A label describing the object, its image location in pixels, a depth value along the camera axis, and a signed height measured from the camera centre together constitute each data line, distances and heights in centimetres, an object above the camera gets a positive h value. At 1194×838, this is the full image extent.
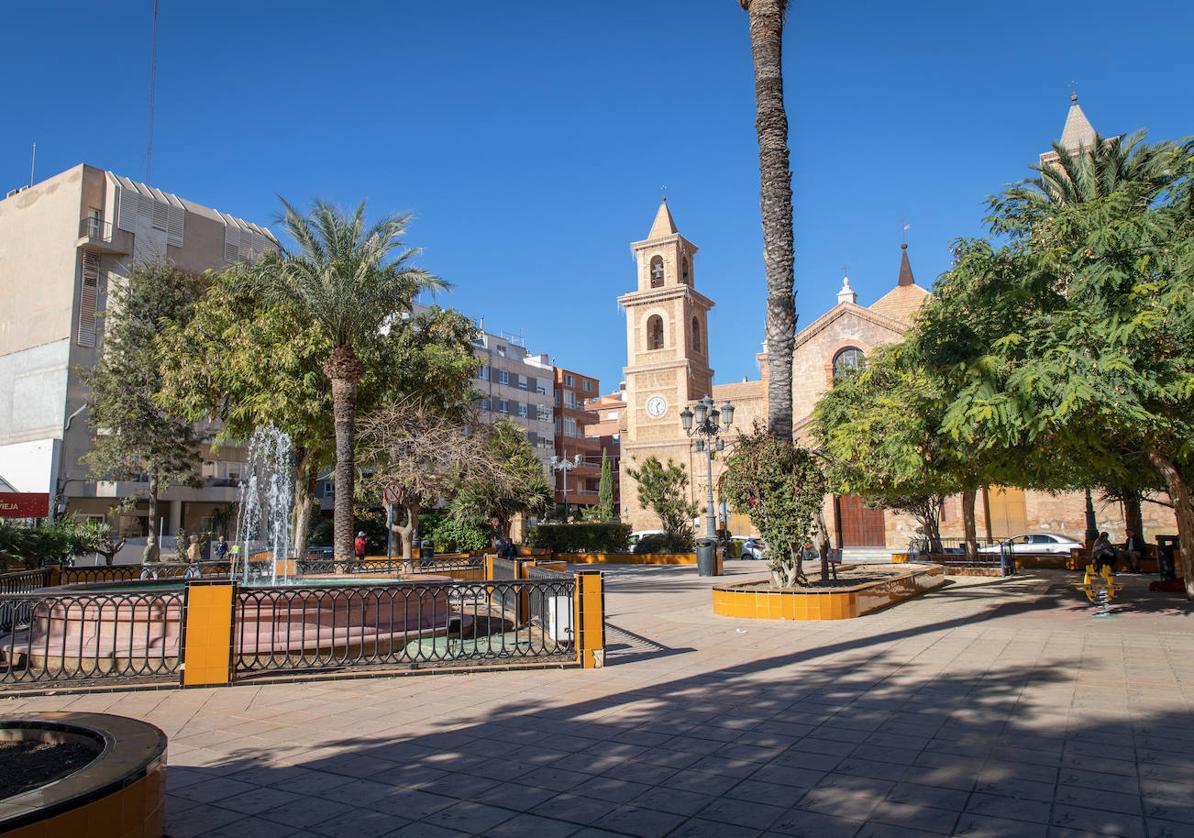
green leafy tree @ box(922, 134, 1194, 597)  1001 +251
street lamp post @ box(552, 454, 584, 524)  5364 +458
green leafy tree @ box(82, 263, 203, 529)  3031 +532
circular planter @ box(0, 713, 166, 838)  313 -104
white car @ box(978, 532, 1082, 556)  3288 -89
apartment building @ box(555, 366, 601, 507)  6931 +789
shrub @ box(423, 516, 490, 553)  3453 -25
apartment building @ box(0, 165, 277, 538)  3669 +1158
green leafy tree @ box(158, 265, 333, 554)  2212 +458
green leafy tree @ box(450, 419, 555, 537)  2803 +146
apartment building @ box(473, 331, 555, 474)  6269 +1136
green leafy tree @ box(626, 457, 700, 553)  3600 +129
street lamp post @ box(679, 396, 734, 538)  2423 +321
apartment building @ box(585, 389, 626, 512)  7938 +1069
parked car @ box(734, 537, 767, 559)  3600 -103
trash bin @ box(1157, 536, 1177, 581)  1788 -92
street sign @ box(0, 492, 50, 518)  2458 +104
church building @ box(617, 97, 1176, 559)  4062 +905
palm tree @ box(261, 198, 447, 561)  1903 +587
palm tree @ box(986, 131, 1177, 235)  1333 +606
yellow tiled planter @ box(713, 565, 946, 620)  1281 -124
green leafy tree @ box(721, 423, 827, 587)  1334 +53
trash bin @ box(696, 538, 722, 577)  2438 -91
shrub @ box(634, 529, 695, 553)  3562 -67
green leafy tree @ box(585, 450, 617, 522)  4206 +209
